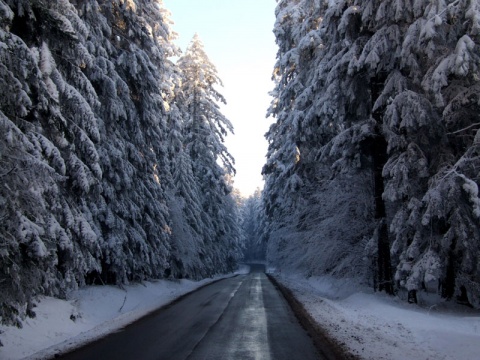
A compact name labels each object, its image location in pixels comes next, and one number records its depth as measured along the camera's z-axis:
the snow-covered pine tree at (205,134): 35.66
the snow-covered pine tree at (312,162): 16.52
